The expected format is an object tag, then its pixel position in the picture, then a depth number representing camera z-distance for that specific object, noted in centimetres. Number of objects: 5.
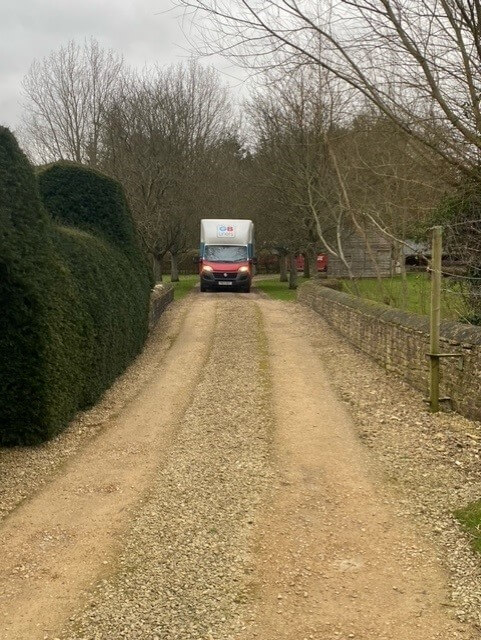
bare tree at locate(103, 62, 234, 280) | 2725
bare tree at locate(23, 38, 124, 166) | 2780
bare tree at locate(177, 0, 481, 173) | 733
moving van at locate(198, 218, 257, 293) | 2691
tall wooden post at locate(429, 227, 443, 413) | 789
